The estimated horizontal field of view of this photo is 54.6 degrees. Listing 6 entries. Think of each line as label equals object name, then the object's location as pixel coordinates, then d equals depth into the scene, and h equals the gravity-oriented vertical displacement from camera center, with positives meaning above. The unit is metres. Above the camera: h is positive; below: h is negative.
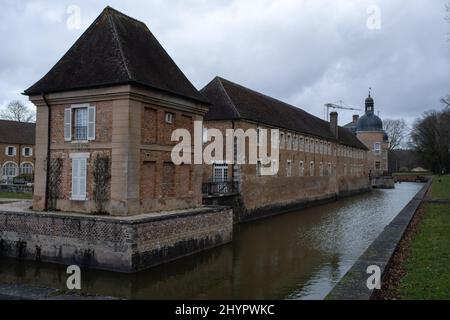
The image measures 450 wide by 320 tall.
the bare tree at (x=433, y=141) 69.09 +6.27
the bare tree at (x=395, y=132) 95.69 +10.14
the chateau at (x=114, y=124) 13.95 +1.84
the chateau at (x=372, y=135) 73.75 +7.28
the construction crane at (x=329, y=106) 87.57 +14.98
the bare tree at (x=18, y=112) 68.00 +10.24
